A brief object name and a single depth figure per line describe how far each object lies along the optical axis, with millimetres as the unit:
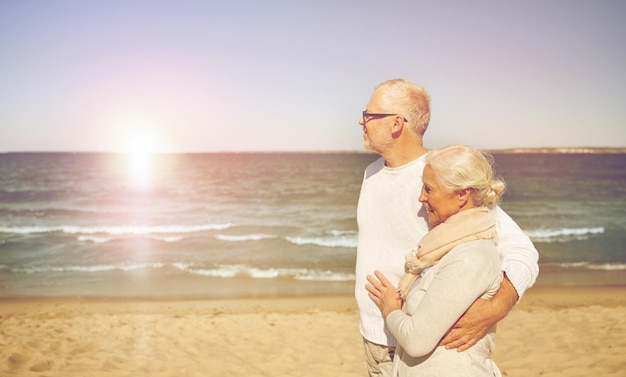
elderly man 2268
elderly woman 1674
